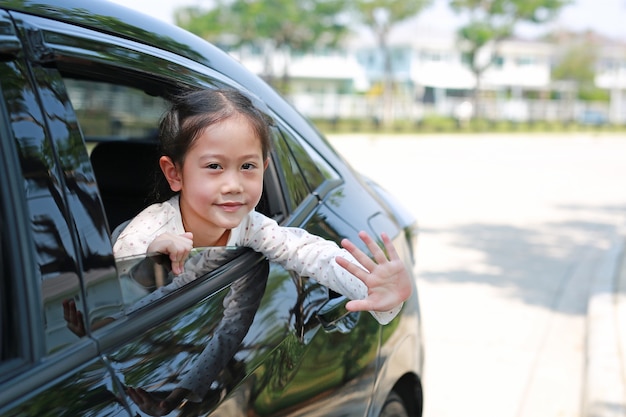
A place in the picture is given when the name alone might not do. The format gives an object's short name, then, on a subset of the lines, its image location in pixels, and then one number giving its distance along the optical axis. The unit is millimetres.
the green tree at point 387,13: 48625
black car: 1439
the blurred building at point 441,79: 75875
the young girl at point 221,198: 1981
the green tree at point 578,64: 83188
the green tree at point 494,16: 51469
